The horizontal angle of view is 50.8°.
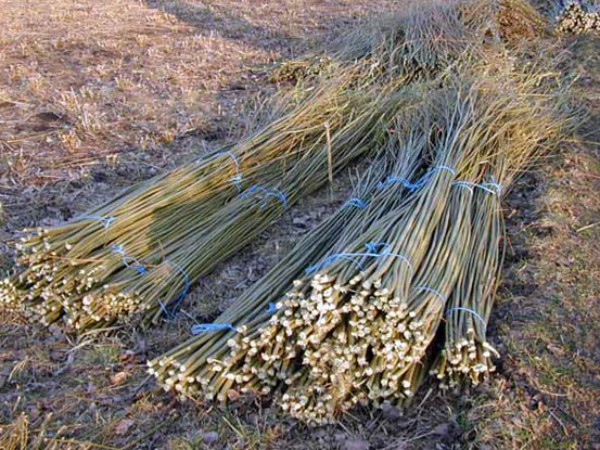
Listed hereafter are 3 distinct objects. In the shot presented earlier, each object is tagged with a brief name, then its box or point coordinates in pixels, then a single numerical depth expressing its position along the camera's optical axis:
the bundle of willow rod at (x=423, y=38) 5.63
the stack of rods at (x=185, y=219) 3.20
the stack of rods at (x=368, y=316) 2.56
